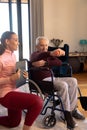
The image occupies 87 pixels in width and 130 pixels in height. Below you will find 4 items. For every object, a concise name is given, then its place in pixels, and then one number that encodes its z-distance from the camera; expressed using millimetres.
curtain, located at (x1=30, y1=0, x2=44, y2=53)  5195
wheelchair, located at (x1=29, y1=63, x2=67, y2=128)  2564
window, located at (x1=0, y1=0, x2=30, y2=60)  5227
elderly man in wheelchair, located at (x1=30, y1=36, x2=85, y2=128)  2539
